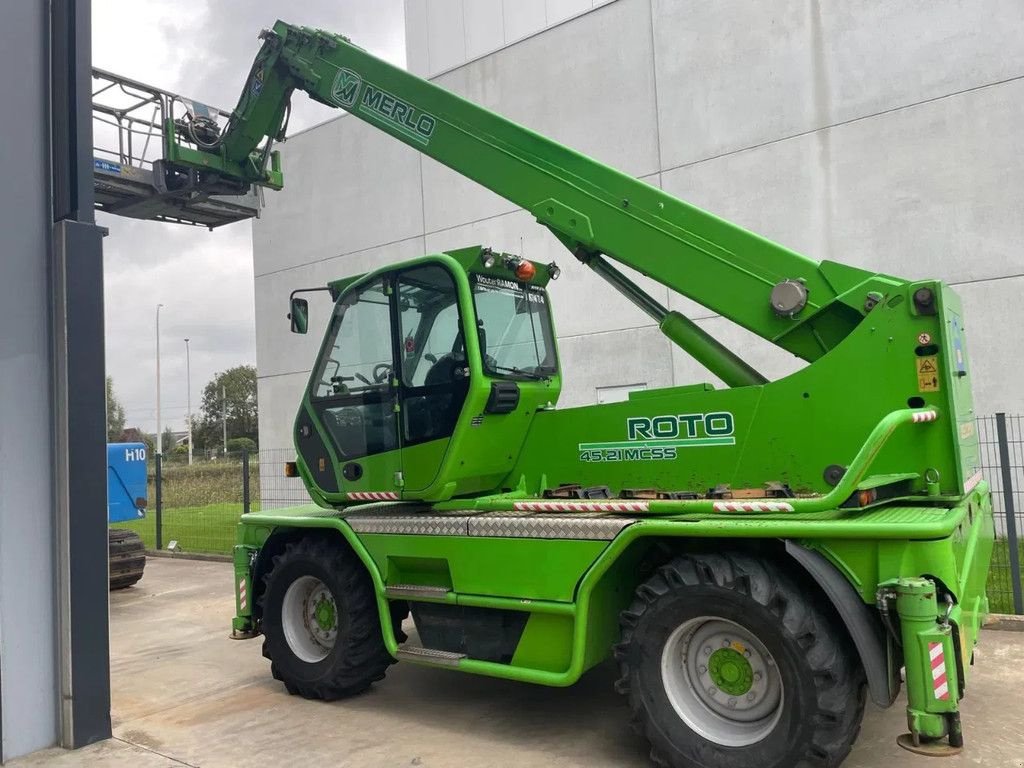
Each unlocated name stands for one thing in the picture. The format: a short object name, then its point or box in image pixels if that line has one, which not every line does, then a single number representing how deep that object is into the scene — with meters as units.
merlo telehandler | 3.75
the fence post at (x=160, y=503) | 13.66
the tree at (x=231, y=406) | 72.50
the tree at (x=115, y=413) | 67.53
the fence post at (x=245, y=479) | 12.07
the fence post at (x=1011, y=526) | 6.89
